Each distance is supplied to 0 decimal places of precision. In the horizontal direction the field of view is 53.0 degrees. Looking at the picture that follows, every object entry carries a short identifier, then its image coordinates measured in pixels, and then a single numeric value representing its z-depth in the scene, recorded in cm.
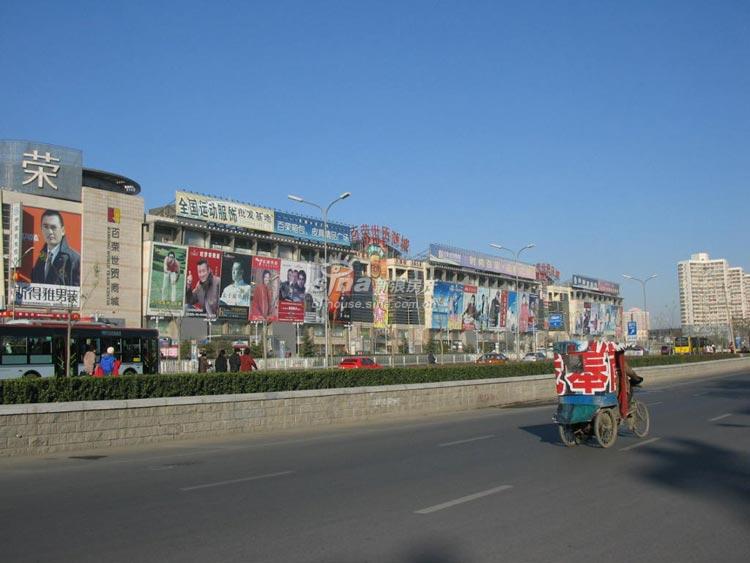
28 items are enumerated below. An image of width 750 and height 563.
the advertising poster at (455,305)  10200
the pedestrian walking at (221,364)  2212
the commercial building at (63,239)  5787
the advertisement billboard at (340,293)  8788
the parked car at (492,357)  6394
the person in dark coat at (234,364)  2239
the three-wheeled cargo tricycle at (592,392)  1343
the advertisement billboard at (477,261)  10681
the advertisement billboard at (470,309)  10431
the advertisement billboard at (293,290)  8119
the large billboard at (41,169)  5909
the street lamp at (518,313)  10594
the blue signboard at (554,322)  10894
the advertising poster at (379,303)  9388
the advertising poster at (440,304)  9925
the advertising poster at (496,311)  10912
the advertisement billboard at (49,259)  5875
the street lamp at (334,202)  3766
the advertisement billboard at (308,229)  8481
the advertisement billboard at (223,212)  7412
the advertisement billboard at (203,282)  7162
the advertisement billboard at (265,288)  7825
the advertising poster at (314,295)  8425
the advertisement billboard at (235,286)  7489
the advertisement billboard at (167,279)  6838
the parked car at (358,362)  5003
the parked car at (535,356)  7538
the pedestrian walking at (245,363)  2241
